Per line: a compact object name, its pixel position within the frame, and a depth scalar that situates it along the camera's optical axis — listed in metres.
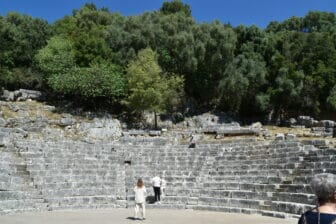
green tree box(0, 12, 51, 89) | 38.66
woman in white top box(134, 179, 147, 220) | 16.00
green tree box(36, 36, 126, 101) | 34.88
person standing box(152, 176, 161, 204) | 20.36
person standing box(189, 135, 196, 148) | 26.51
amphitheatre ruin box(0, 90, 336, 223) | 18.31
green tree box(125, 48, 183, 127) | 33.56
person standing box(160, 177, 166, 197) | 20.72
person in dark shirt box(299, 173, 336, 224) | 3.87
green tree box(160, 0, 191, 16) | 51.62
